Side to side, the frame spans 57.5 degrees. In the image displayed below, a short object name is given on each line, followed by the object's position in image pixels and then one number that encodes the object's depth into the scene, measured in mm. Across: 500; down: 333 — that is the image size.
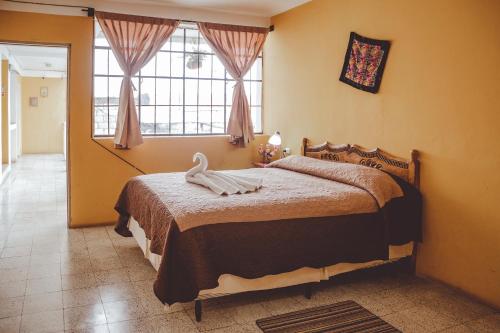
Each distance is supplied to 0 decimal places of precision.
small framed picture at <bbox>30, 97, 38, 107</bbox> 12107
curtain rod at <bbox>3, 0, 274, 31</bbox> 4391
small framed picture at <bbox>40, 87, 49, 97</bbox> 12164
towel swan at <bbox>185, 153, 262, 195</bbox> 3170
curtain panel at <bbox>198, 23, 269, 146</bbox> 5180
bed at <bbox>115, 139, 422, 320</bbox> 2570
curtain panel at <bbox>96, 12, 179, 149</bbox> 4699
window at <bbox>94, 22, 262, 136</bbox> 4953
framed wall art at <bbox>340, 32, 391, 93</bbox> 3710
